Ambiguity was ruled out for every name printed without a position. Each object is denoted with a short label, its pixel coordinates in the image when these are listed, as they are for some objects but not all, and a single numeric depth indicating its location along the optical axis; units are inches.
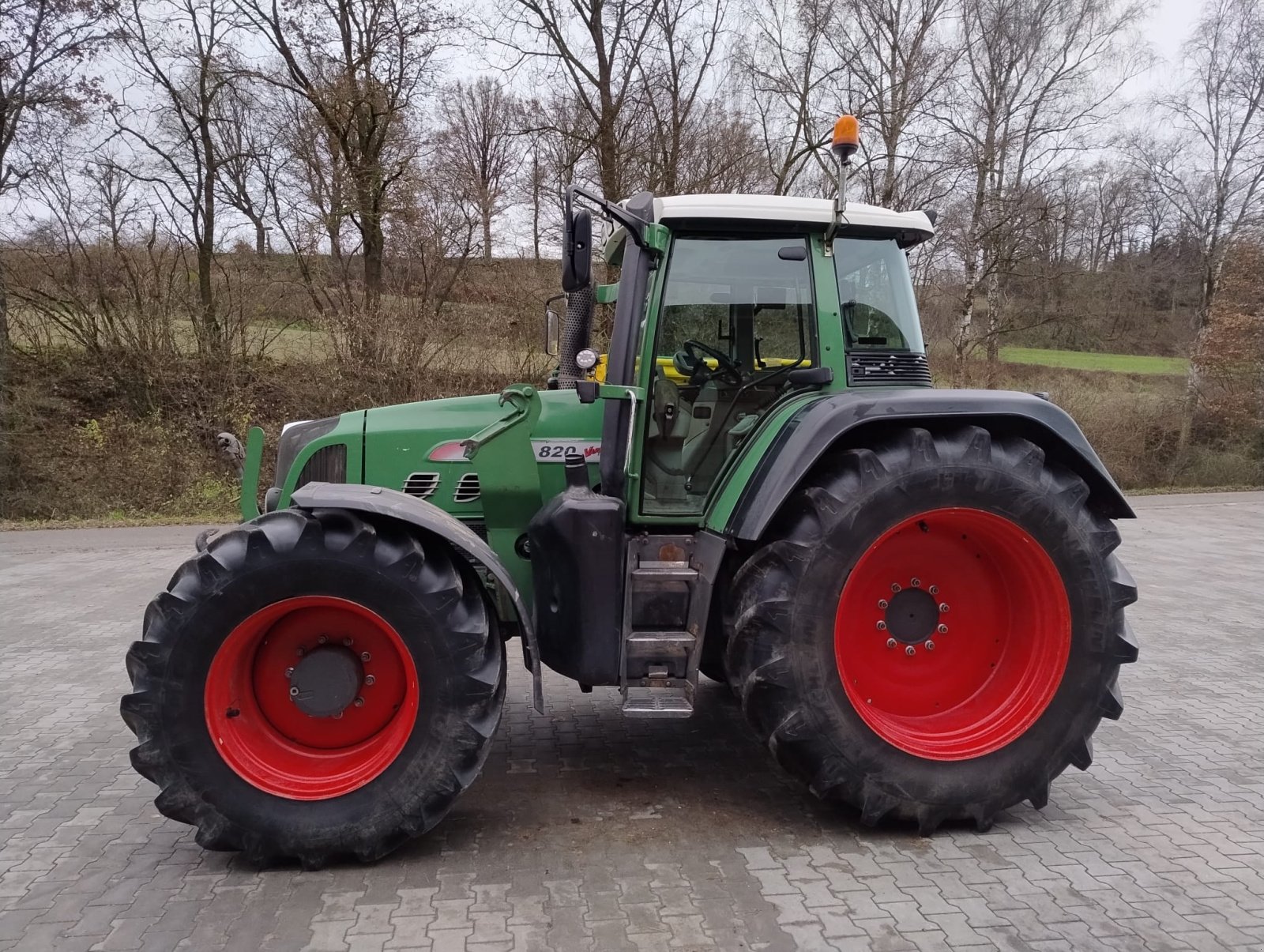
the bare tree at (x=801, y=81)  612.1
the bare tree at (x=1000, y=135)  633.0
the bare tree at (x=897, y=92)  616.1
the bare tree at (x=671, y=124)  596.1
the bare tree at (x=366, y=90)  552.1
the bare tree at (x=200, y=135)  543.5
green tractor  112.0
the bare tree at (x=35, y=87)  483.2
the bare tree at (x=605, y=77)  582.2
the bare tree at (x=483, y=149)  638.5
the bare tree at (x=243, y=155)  576.1
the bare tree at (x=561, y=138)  584.1
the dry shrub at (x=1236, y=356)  616.1
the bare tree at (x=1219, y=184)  668.1
